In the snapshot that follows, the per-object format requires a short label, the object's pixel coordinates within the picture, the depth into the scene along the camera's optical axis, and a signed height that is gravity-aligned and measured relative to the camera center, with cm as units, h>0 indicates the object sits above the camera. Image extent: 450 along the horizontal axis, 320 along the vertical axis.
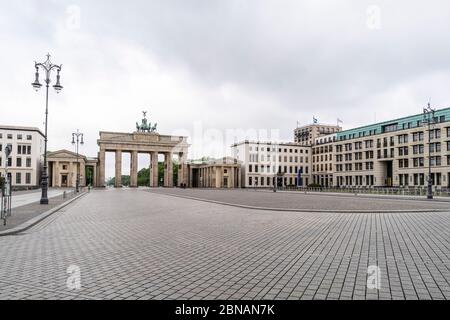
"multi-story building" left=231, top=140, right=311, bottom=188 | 11862 +352
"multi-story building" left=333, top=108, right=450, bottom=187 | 7288 +488
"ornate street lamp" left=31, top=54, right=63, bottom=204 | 2533 +654
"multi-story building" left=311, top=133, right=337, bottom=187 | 11440 +458
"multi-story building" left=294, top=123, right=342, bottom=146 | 14038 +1767
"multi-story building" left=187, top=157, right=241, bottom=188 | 11450 -19
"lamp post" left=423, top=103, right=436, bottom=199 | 3541 -189
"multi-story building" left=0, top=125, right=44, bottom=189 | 9681 +565
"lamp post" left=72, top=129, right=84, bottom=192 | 5403 +570
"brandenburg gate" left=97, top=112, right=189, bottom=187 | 10338 +761
